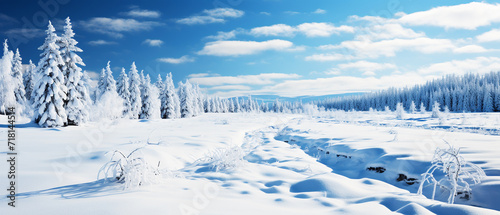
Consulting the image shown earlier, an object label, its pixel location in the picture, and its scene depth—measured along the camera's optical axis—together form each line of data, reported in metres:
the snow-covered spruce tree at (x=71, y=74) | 20.64
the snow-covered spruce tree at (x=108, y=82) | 35.22
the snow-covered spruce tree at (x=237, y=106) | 105.38
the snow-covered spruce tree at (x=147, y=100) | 40.38
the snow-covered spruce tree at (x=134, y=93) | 37.75
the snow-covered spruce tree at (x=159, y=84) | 48.22
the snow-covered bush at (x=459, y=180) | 4.73
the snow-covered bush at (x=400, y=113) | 38.50
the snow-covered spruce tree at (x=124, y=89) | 36.62
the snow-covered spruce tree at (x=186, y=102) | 51.09
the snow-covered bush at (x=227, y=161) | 6.64
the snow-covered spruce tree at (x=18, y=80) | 34.85
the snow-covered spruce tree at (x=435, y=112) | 36.33
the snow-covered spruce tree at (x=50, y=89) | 18.45
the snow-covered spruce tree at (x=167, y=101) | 44.97
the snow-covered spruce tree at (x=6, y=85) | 29.60
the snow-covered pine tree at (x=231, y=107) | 103.12
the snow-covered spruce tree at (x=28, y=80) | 44.42
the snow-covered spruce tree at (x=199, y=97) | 73.21
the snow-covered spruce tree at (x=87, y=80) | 31.33
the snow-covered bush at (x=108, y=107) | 32.19
